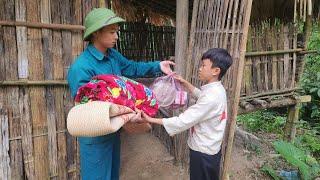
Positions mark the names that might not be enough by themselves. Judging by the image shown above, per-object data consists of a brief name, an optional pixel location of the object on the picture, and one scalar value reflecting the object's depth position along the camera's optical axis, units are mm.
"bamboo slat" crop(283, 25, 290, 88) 3345
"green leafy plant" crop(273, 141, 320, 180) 2480
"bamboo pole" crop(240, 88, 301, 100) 3170
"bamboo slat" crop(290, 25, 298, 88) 3422
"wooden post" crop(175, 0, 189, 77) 2484
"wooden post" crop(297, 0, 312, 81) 3508
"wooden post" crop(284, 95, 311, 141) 3733
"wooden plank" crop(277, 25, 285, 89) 3309
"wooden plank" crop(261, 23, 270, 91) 3192
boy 1610
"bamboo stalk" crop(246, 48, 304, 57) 3068
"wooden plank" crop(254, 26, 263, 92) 3149
